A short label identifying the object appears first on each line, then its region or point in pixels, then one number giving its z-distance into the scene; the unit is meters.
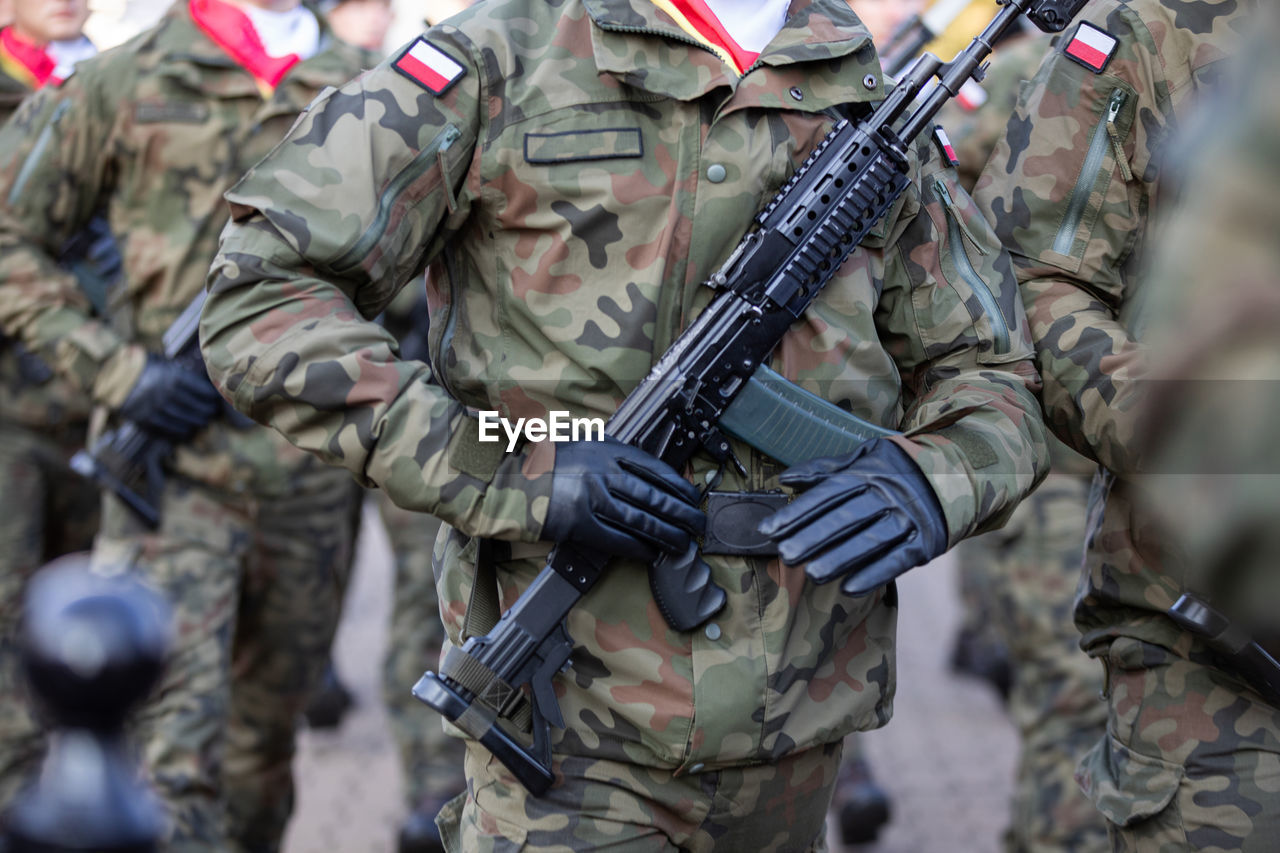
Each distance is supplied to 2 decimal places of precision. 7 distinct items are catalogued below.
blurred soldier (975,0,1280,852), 4.84
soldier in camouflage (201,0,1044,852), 4.24
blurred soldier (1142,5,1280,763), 2.30
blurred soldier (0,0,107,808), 8.29
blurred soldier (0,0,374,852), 7.50
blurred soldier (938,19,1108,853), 7.16
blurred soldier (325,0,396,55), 11.70
